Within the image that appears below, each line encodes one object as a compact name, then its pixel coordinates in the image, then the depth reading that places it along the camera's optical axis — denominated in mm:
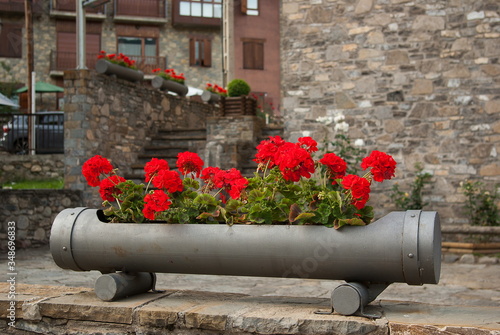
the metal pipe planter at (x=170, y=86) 12984
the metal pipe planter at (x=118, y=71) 10664
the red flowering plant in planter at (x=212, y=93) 14977
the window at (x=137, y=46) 25766
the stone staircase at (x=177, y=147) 11156
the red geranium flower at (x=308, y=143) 3119
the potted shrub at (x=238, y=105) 13031
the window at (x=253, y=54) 25406
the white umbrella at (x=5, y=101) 12114
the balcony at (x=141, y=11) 25406
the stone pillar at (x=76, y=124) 10039
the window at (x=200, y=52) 25875
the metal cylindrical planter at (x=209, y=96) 14962
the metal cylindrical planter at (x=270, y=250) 2652
